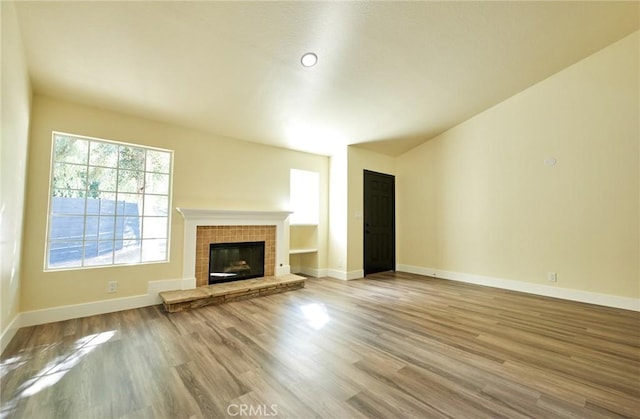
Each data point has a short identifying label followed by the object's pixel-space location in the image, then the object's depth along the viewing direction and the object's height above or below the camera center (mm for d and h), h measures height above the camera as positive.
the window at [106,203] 2973 +205
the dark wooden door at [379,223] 5492 -40
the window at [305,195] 5419 +528
